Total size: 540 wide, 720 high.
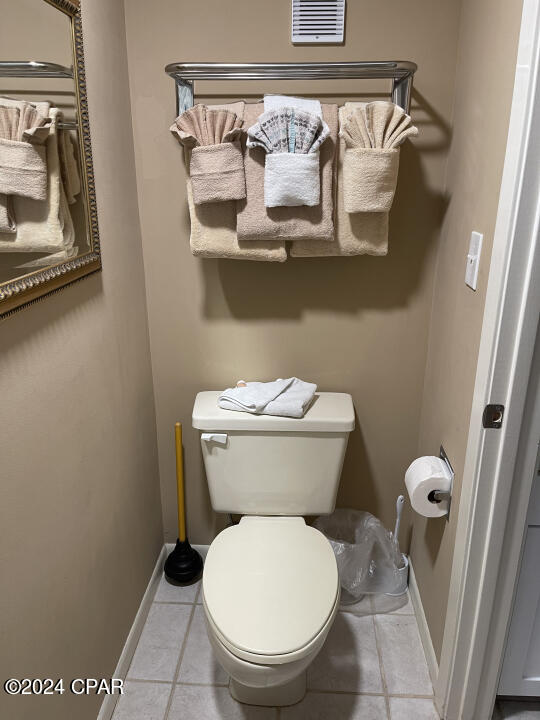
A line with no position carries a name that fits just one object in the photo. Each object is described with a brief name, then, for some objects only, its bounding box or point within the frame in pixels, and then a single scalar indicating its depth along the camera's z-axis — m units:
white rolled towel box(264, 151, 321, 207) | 1.49
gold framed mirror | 0.99
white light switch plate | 1.35
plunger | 2.02
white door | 1.39
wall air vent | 1.54
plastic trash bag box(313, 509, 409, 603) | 1.98
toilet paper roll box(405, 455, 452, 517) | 1.55
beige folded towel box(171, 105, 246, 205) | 1.50
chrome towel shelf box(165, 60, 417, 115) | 1.44
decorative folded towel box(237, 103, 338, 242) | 1.56
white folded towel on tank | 1.73
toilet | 1.34
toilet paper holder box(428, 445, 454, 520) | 1.56
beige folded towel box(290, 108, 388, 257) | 1.61
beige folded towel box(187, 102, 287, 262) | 1.62
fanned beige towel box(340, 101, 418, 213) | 1.47
